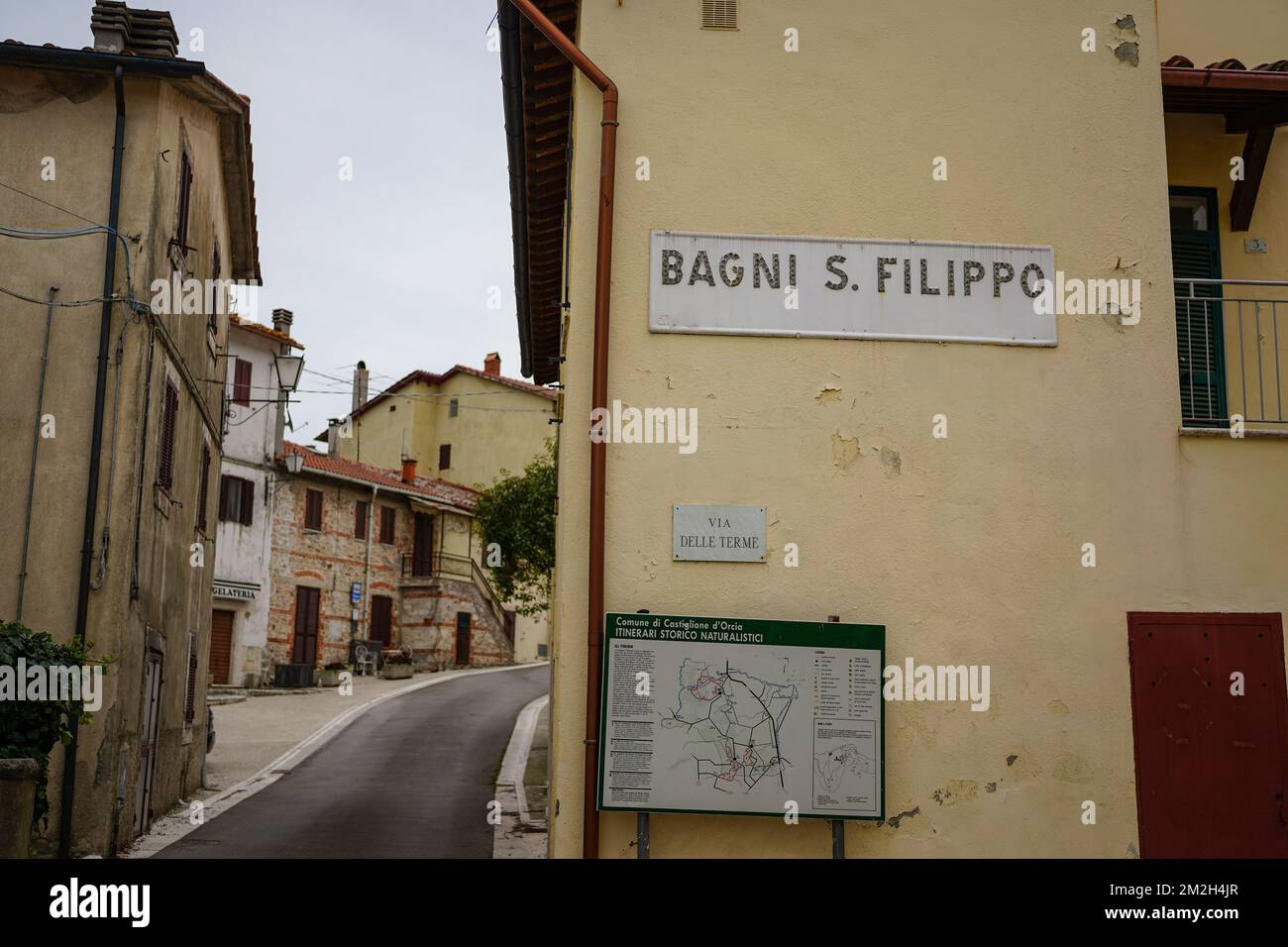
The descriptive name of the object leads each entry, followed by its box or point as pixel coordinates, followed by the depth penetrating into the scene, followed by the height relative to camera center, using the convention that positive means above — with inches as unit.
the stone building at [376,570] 1428.4 +89.6
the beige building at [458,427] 1828.2 +327.5
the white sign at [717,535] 310.2 +27.8
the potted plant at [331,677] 1389.0 -37.8
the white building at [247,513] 1323.8 +137.7
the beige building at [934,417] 307.7 +59.6
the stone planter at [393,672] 1439.5 -32.3
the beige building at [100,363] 449.4 +104.0
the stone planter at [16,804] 274.5 -36.8
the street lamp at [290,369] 661.9 +142.6
